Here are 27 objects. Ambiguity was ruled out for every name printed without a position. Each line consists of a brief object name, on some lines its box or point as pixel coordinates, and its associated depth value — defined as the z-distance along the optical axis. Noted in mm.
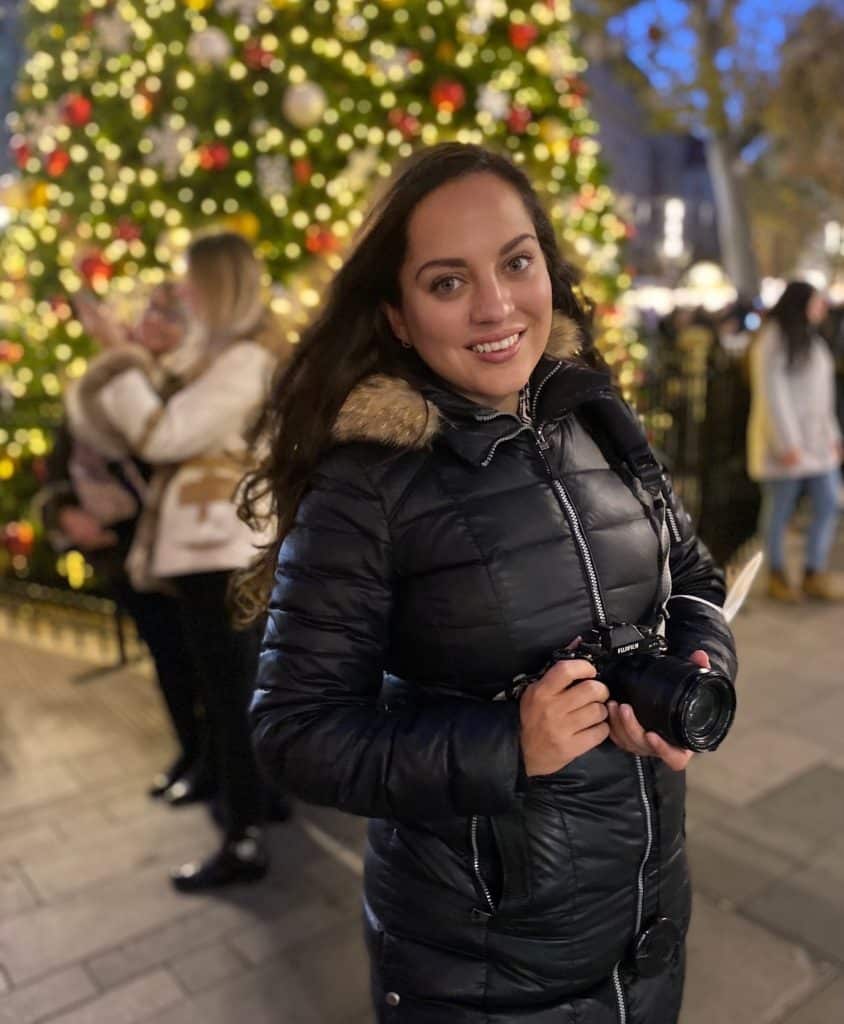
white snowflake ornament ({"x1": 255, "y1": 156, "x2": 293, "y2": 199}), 5758
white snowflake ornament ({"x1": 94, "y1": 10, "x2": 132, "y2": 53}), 5922
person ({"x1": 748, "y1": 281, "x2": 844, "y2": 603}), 5695
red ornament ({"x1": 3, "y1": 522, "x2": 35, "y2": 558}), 6305
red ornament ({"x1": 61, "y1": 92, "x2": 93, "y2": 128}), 6113
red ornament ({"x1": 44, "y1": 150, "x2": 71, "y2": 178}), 6309
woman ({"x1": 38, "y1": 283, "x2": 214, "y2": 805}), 3557
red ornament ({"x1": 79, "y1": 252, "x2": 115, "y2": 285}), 6031
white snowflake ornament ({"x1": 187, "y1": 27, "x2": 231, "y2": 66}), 5488
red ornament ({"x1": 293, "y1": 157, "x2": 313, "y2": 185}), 5762
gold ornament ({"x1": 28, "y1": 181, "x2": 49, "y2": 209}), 6438
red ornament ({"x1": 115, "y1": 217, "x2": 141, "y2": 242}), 6016
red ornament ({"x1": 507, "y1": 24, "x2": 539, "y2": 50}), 6246
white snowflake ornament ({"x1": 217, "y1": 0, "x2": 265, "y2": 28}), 5562
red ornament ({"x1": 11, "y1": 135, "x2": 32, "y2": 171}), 6645
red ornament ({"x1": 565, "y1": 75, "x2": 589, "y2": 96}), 6621
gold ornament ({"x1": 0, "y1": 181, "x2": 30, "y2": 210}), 6477
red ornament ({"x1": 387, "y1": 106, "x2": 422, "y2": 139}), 5965
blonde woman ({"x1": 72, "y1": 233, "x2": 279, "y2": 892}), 2996
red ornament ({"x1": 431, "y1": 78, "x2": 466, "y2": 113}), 5988
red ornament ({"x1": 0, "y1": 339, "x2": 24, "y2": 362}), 6730
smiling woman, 1337
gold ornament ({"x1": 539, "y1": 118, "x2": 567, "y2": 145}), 6531
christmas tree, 5785
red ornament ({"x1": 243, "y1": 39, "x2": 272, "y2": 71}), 5668
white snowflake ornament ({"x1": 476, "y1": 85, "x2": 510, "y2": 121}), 6176
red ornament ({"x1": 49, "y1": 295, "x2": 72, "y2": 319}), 6297
